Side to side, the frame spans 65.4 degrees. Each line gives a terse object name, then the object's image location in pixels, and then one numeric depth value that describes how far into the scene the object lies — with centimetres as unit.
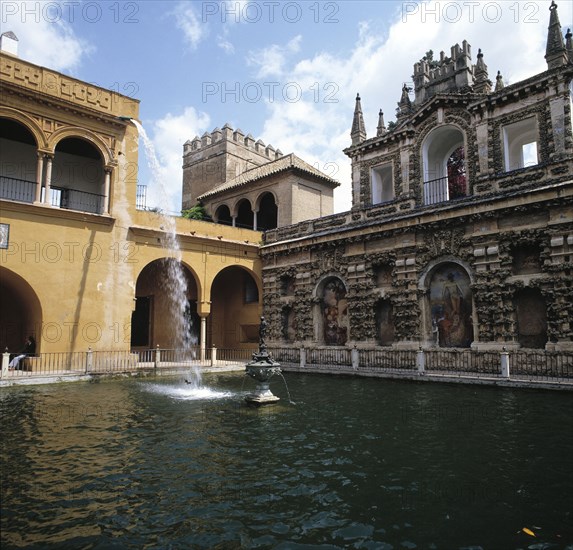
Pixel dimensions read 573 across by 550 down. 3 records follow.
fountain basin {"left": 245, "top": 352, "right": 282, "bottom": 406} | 1087
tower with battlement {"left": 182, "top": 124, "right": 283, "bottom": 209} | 3816
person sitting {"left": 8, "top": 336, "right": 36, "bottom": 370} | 1745
